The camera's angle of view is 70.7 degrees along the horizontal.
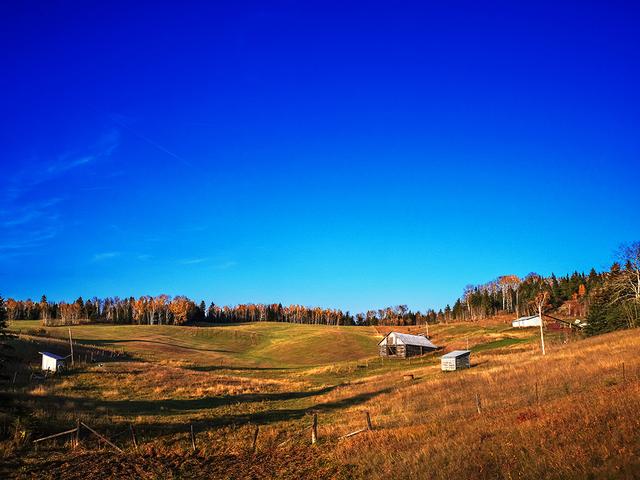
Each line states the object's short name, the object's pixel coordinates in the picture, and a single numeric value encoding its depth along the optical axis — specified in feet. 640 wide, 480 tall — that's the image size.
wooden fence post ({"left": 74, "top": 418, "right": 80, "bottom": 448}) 71.74
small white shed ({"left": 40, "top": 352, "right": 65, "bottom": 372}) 175.72
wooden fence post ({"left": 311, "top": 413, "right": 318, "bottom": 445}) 70.86
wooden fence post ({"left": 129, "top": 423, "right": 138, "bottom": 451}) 71.72
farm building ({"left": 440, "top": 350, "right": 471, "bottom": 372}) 181.00
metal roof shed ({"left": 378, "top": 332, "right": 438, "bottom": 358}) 299.58
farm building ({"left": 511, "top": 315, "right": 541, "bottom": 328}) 408.20
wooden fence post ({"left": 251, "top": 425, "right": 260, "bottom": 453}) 70.46
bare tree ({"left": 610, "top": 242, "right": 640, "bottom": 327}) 205.81
